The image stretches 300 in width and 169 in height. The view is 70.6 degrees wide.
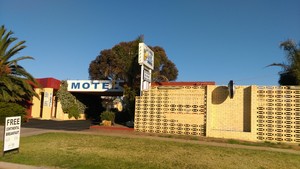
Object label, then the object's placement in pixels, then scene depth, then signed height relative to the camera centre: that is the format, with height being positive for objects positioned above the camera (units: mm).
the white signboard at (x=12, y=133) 7030 -1233
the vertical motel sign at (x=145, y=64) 14850 +2682
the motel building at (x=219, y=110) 11926 -476
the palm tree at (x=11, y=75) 16474 +1830
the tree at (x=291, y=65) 13133 +2648
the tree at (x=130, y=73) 16556 +2384
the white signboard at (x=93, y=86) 22982 +1461
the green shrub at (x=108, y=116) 16126 -1260
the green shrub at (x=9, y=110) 15905 -1013
